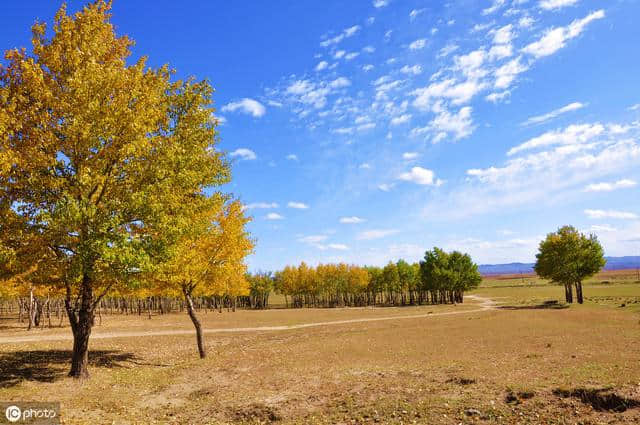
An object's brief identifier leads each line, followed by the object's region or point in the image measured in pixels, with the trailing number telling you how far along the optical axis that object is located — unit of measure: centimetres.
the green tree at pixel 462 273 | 10575
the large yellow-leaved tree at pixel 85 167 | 1420
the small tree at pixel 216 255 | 2417
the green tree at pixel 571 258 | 6656
